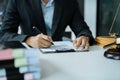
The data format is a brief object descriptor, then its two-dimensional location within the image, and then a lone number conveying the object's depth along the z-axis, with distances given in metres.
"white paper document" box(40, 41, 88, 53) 1.31
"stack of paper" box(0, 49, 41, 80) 0.88
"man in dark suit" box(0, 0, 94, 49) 1.67
